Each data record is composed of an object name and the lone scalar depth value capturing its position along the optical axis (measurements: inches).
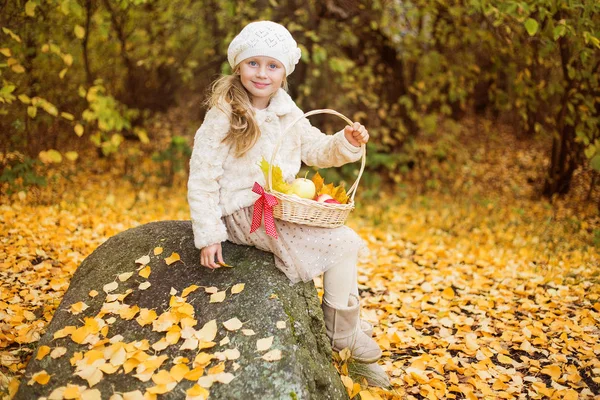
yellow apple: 95.4
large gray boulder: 80.2
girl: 97.3
